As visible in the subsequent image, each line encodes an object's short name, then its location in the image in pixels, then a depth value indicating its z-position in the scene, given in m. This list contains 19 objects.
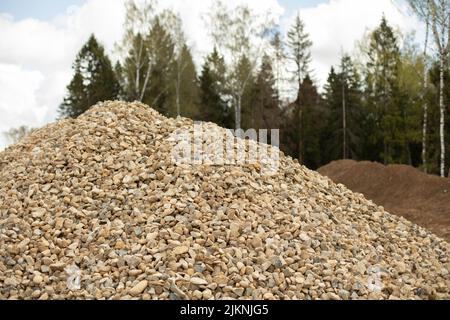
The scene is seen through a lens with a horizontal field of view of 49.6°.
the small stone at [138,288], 4.86
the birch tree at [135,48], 22.42
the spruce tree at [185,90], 27.50
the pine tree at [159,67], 23.83
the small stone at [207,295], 4.87
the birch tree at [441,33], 15.29
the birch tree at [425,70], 16.62
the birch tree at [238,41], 23.75
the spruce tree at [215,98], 26.12
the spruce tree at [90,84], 24.08
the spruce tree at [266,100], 26.05
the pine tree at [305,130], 25.36
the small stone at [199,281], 4.95
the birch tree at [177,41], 24.76
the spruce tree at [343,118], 25.83
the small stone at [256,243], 5.58
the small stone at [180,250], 5.27
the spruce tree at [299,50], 25.27
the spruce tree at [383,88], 23.41
